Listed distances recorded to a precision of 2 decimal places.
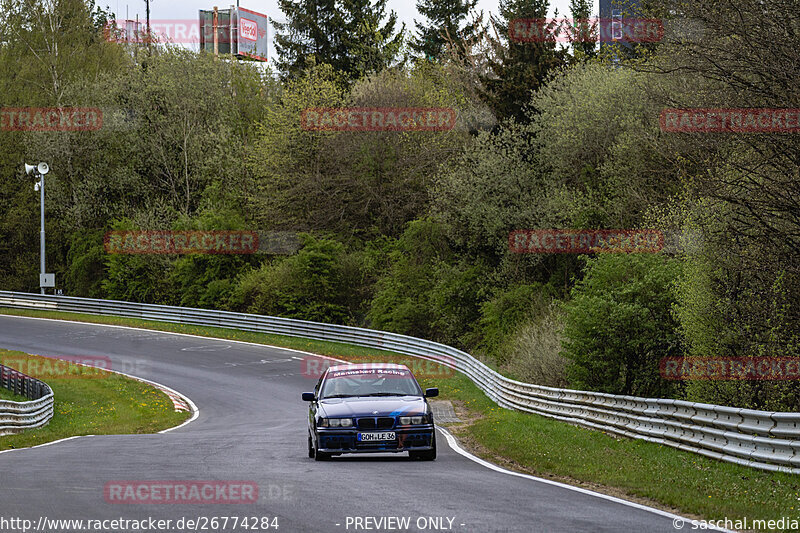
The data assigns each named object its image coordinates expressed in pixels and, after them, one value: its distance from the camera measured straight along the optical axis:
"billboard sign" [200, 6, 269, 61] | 113.31
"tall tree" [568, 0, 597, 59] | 46.49
